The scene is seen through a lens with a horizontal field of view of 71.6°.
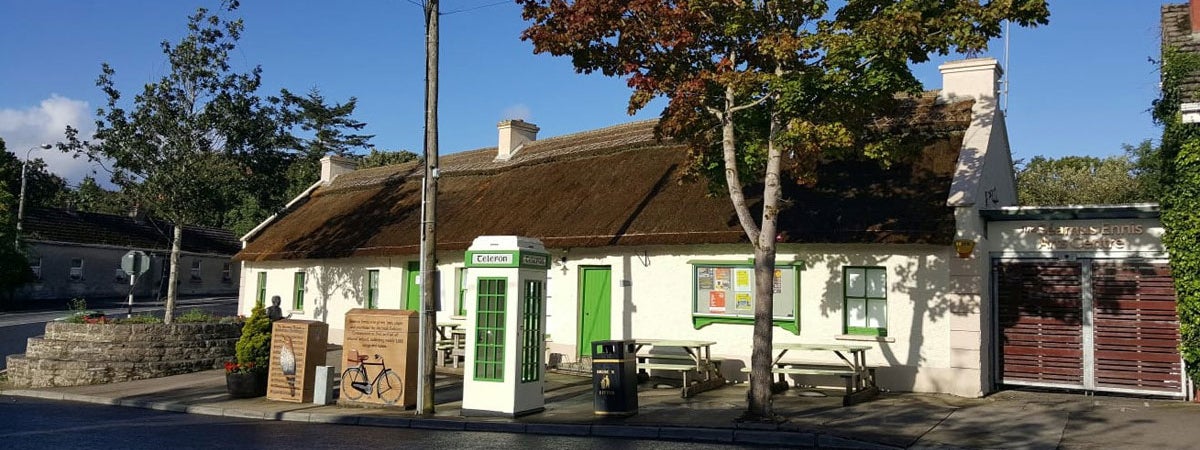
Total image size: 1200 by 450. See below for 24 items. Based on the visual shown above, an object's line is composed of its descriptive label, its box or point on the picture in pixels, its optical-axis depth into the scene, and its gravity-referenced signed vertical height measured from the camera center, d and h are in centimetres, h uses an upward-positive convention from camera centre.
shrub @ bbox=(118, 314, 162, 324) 1959 -85
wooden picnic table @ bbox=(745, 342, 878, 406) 1263 -110
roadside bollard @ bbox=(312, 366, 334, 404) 1378 -162
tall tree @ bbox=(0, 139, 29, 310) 3362 +101
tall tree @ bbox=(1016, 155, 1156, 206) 3578 +544
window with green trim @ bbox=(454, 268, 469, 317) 2009 -13
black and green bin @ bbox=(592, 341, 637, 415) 1191 -122
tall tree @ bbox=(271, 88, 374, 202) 6681 +1319
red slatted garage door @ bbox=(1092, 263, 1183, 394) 1286 -34
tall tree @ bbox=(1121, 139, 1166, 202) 2435 +486
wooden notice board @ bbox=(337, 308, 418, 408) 1337 -105
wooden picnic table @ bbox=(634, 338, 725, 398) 1380 -116
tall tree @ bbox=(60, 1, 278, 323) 2028 +355
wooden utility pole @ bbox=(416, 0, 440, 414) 1269 +57
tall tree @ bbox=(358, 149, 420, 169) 5879 +938
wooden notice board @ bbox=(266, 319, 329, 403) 1411 -120
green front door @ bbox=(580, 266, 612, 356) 1736 -25
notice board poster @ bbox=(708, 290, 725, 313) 1570 -10
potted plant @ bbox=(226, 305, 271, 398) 1486 -134
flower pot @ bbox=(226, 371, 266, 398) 1483 -174
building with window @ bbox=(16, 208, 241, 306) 4172 +141
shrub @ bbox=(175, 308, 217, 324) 2052 -82
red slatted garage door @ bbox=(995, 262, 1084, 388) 1348 -31
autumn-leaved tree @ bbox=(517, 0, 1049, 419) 1087 +326
